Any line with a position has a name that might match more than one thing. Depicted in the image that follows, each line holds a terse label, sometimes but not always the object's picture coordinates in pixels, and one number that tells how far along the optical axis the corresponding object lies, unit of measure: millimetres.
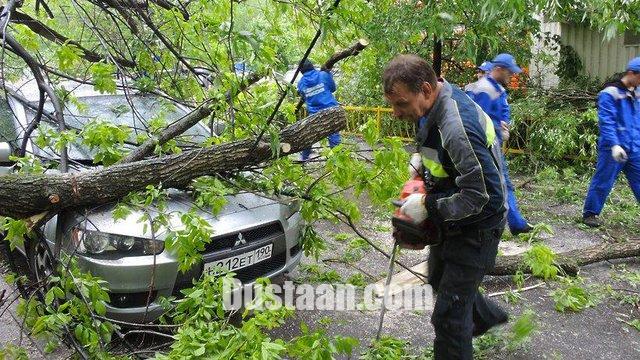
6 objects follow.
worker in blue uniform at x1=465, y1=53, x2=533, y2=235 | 5375
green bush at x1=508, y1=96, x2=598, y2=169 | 7871
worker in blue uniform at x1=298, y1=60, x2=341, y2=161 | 7152
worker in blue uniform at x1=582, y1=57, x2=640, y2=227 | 5453
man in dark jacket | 2631
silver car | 3365
